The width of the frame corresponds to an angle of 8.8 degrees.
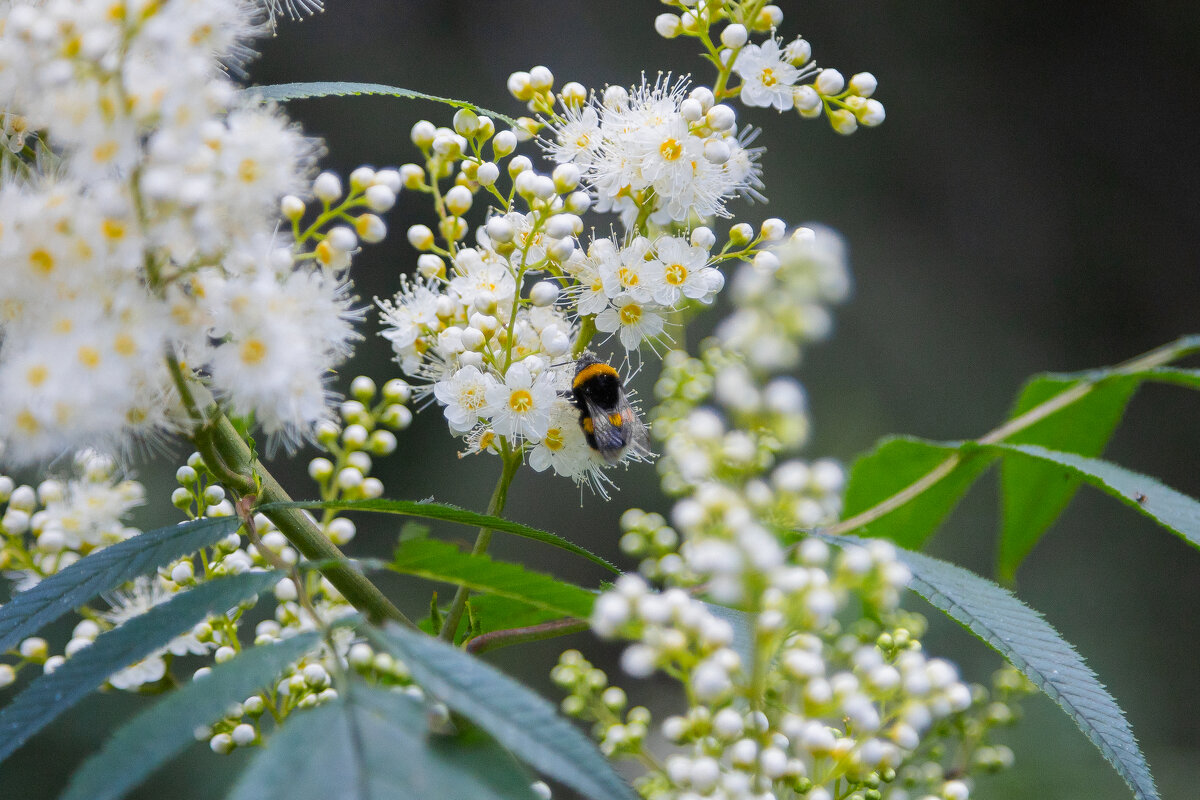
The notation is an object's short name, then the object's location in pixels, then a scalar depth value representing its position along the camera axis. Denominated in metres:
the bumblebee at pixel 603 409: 1.06
